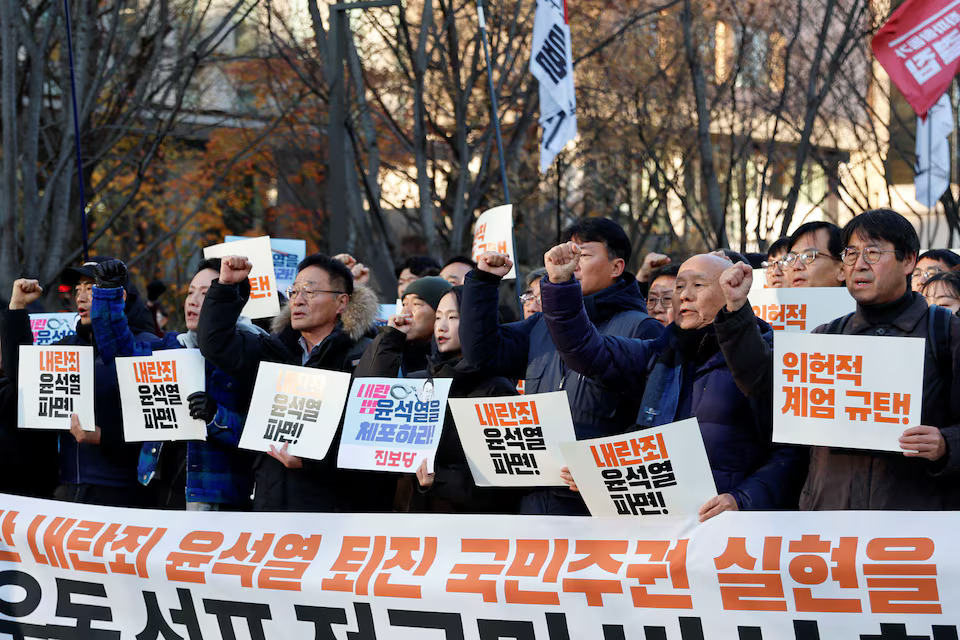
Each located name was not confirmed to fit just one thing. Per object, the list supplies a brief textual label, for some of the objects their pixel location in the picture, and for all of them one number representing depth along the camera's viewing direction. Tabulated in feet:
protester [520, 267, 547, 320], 21.24
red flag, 30.73
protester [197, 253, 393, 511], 17.78
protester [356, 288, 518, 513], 16.80
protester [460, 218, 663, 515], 15.75
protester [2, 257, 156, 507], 19.94
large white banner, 12.55
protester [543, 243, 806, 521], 13.70
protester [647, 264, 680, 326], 20.47
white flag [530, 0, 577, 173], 31.19
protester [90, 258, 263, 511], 18.65
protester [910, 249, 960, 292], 20.67
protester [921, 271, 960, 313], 18.56
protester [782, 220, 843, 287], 19.01
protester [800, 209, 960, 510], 13.12
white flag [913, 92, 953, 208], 37.42
